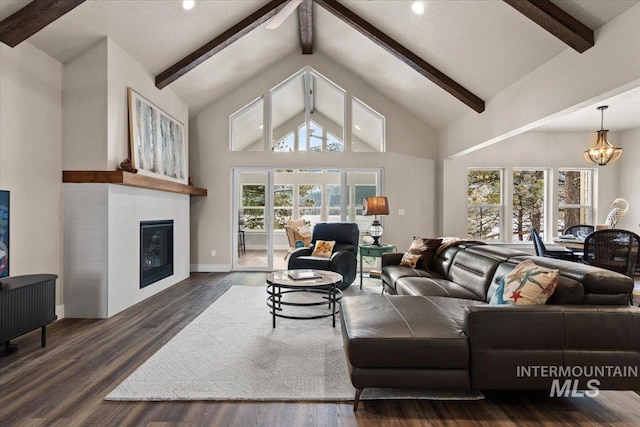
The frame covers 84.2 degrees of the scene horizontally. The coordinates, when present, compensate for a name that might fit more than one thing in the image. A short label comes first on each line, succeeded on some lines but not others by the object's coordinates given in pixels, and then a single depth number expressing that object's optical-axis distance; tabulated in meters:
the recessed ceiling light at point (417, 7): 4.12
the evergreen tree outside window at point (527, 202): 7.22
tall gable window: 6.99
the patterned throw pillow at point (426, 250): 4.42
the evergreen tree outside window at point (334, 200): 7.02
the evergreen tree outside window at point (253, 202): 7.00
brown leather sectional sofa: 2.04
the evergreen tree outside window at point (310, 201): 7.02
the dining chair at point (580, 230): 5.92
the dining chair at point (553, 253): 5.09
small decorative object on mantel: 4.10
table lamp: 5.73
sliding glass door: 6.98
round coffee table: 3.48
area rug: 2.27
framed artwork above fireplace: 4.46
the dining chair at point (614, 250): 4.14
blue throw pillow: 2.46
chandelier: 5.18
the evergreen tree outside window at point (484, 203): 7.14
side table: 5.44
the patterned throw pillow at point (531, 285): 2.23
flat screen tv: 3.24
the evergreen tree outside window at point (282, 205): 6.98
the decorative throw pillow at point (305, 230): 6.96
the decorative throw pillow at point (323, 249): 5.33
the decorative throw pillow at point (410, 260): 4.41
